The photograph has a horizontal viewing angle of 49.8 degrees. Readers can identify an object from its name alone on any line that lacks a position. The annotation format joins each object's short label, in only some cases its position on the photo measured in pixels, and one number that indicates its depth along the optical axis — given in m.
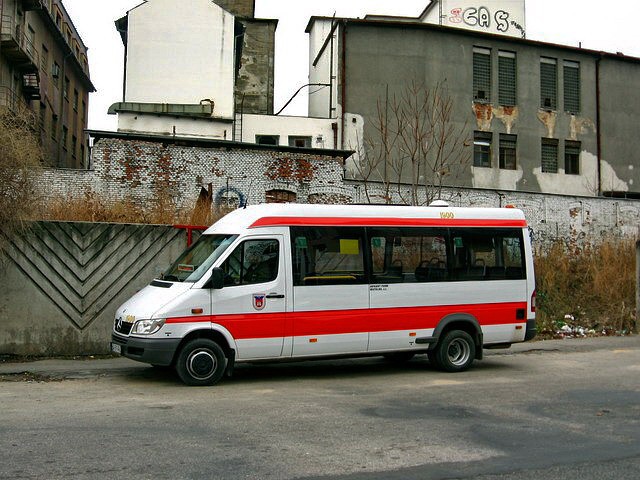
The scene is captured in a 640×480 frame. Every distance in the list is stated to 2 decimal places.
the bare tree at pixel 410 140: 29.30
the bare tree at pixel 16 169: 11.66
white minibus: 9.63
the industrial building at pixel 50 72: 31.91
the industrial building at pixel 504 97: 31.12
